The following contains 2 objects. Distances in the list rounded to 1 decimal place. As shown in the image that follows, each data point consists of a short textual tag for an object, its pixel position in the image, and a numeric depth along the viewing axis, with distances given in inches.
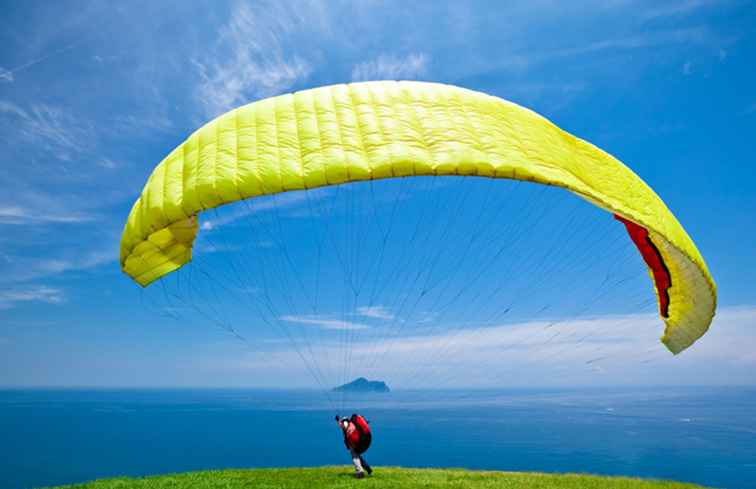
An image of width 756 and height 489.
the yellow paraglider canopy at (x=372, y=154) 248.7
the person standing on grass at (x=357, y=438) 419.2
